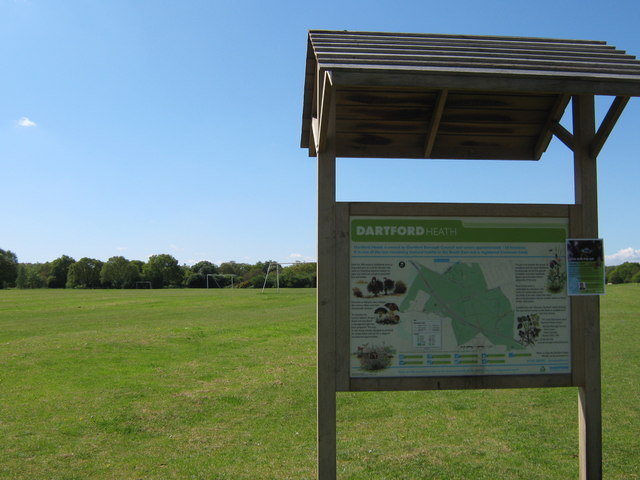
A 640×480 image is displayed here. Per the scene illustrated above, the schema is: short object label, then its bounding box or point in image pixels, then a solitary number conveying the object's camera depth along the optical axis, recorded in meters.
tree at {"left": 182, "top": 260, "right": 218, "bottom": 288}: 109.44
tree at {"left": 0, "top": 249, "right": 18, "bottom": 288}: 104.44
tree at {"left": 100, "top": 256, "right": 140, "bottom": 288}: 113.69
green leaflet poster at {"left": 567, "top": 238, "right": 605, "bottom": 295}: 5.14
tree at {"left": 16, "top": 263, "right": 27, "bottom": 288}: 106.00
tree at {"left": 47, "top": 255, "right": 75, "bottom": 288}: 116.75
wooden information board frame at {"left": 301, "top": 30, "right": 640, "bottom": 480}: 4.62
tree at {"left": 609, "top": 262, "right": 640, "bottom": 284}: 80.22
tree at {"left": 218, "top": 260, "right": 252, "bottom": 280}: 130.23
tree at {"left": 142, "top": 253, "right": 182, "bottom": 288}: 121.00
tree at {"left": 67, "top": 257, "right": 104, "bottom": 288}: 112.56
